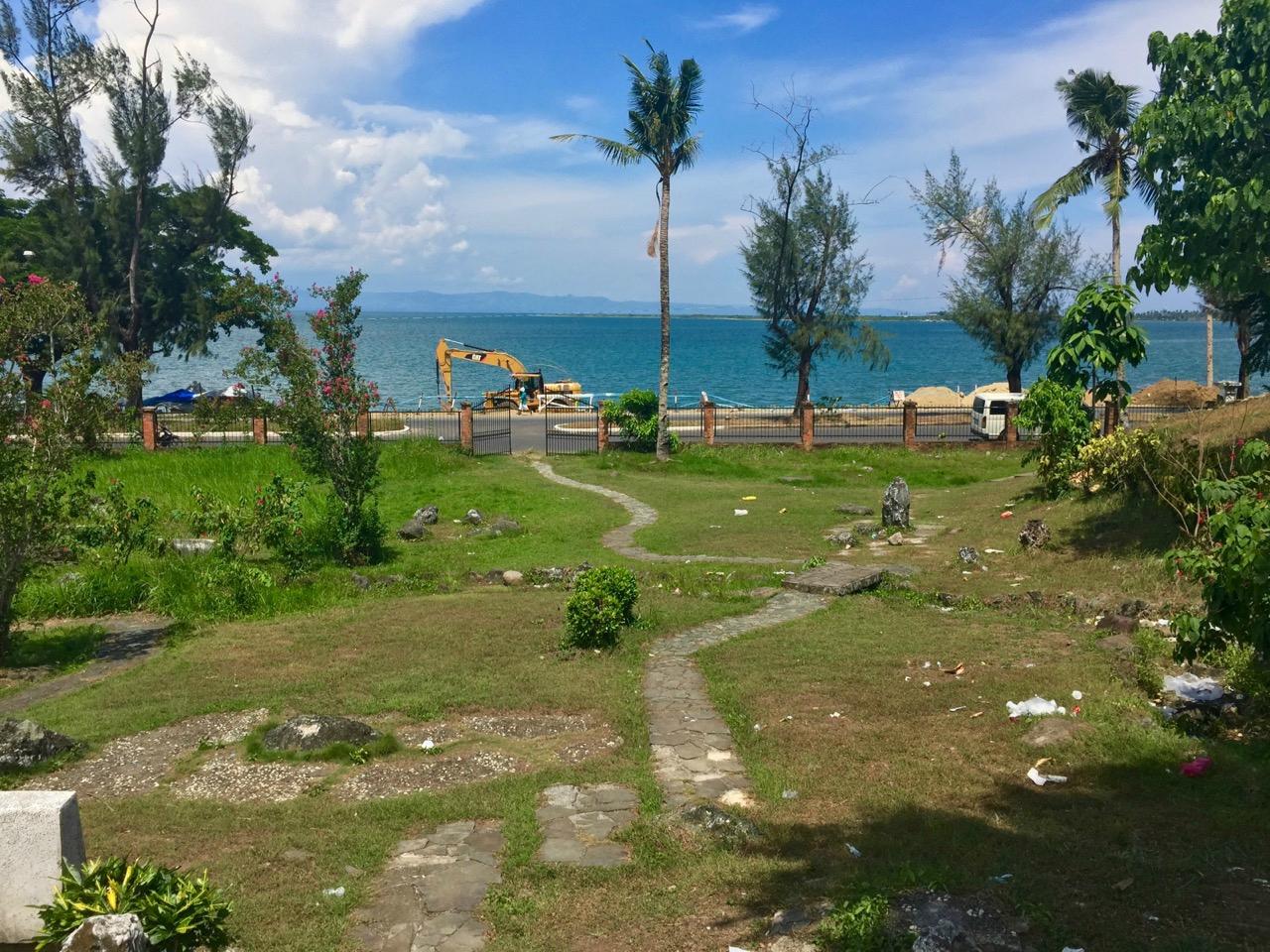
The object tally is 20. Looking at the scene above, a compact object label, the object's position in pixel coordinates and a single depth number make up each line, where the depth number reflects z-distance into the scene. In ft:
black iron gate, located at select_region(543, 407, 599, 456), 110.94
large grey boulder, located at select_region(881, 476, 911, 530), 62.80
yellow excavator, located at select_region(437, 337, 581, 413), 152.66
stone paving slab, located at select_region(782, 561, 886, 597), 48.26
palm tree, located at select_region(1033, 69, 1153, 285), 97.09
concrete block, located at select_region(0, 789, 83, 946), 18.66
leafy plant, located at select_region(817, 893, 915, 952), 16.94
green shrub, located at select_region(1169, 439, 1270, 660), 21.59
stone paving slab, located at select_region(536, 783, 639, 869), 22.49
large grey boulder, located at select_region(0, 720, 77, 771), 27.86
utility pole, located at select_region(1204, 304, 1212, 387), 152.05
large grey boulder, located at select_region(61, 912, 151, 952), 16.47
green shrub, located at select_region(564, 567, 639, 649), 39.55
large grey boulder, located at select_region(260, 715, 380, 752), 29.25
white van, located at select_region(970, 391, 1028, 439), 109.29
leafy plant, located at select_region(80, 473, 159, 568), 43.60
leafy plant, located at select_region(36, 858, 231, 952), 17.70
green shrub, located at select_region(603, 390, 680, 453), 105.09
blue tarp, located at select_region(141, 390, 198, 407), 147.37
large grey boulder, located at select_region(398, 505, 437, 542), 65.21
